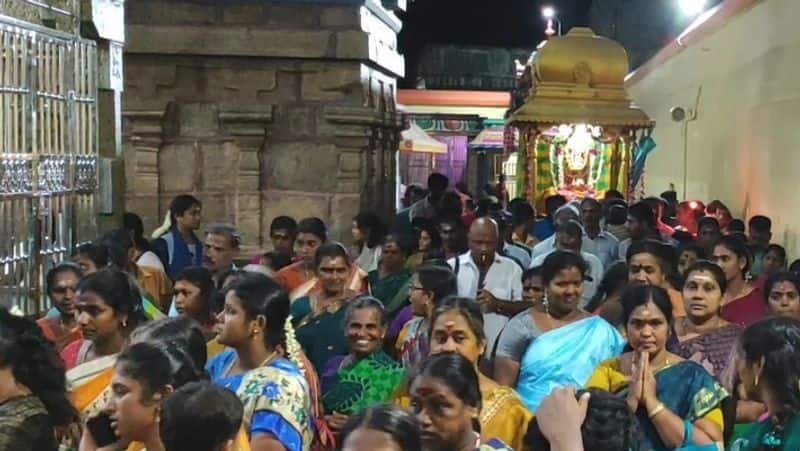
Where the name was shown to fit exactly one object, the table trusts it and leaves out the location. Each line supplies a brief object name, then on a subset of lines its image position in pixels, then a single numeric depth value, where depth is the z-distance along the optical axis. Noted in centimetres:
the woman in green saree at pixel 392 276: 602
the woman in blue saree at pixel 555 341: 421
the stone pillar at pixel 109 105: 641
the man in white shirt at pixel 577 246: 627
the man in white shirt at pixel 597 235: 771
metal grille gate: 531
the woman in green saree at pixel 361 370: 410
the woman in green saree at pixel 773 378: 303
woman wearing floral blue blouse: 309
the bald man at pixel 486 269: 604
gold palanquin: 1321
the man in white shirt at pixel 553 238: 717
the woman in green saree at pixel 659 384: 343
